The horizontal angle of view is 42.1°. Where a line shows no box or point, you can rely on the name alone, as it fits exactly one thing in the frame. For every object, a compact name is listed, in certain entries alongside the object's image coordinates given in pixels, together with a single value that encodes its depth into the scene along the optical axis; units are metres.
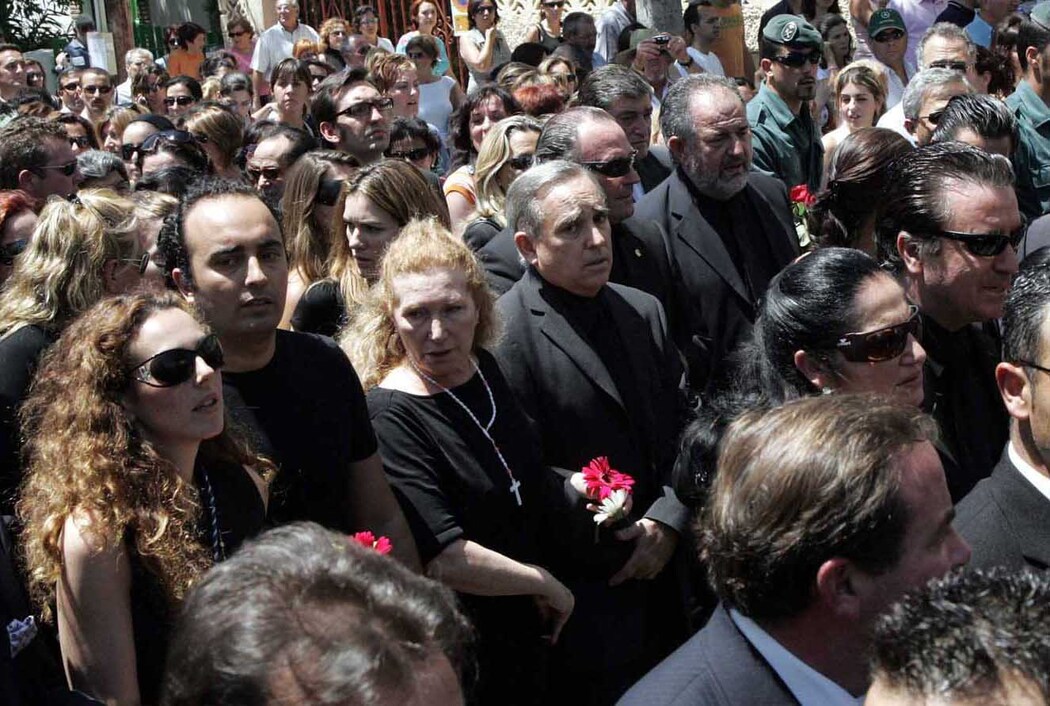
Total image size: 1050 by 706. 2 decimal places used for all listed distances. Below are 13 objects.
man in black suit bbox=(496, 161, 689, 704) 4.16
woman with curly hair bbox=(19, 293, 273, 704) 2.96
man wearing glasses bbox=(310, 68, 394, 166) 7.50
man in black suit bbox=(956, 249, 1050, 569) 2.69
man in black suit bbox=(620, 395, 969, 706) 2.24
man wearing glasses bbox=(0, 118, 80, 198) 6.31
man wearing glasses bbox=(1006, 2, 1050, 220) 6.71
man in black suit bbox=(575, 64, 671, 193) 6.73
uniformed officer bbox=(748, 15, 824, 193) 7.27
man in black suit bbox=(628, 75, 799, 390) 5.19
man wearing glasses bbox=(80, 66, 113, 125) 10.91
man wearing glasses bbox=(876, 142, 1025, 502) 3.87
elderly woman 3.82
